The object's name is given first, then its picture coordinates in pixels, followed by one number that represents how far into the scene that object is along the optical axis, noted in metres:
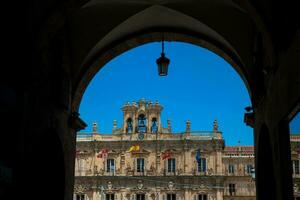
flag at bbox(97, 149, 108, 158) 54.08
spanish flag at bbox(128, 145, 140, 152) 53.88
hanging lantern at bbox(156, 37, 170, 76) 10.73
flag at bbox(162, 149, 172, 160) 53.68
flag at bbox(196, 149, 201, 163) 53.03
